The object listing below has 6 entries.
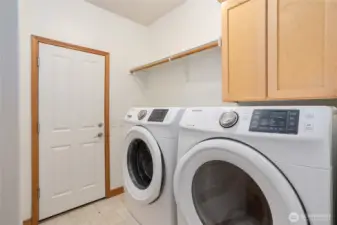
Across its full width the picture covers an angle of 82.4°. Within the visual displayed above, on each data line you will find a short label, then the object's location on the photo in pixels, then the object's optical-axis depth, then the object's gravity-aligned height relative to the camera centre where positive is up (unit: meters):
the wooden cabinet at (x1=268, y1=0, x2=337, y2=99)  1.03 +0.36
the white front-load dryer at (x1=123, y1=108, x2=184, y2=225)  1.33 -0.42
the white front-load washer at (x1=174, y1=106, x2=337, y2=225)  0.66 -0.22
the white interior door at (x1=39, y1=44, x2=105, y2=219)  1.92 -0.20
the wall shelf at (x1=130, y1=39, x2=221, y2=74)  1.69 +0.58
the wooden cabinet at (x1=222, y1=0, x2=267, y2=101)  1.29 +0.44
